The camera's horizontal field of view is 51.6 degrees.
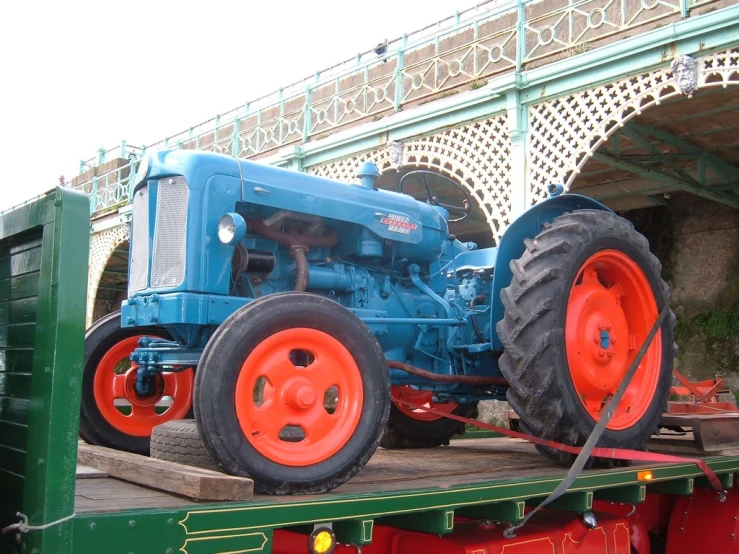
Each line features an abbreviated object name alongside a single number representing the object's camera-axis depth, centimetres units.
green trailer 195
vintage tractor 270
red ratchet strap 336
